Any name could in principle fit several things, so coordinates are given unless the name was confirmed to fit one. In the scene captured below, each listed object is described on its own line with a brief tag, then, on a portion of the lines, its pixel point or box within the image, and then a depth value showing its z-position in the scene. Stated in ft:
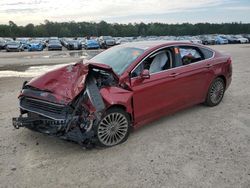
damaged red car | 10.32
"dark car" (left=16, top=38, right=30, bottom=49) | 84.02
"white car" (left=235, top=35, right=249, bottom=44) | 116.56
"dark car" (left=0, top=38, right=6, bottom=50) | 84.70
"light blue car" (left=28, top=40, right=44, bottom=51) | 79.09
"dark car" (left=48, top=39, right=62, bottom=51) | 80.83
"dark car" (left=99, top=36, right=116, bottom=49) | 84.97
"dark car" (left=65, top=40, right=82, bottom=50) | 81.99
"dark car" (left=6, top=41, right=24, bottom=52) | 77.34
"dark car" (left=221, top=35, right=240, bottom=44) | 115.07
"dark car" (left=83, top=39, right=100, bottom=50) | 82.31
